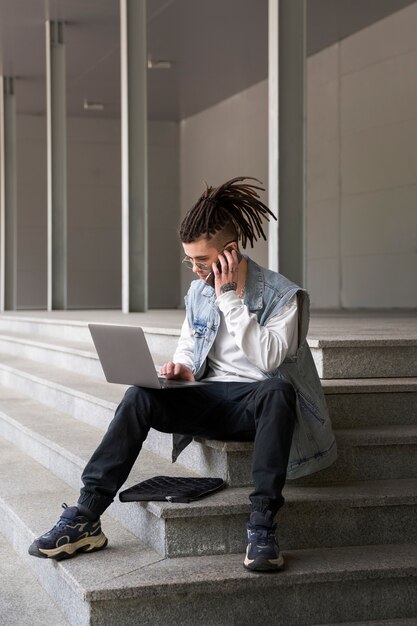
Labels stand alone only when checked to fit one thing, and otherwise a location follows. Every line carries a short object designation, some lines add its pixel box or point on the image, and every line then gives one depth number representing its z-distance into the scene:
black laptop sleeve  3.16
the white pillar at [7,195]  15.41
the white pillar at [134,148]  10.23
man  2.93
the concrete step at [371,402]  3.70
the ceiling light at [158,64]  14.30
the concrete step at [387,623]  2.95
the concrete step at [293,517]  3.08
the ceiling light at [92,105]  17.19
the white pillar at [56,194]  13.11
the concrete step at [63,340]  5.71
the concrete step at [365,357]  3.89
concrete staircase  2.86
